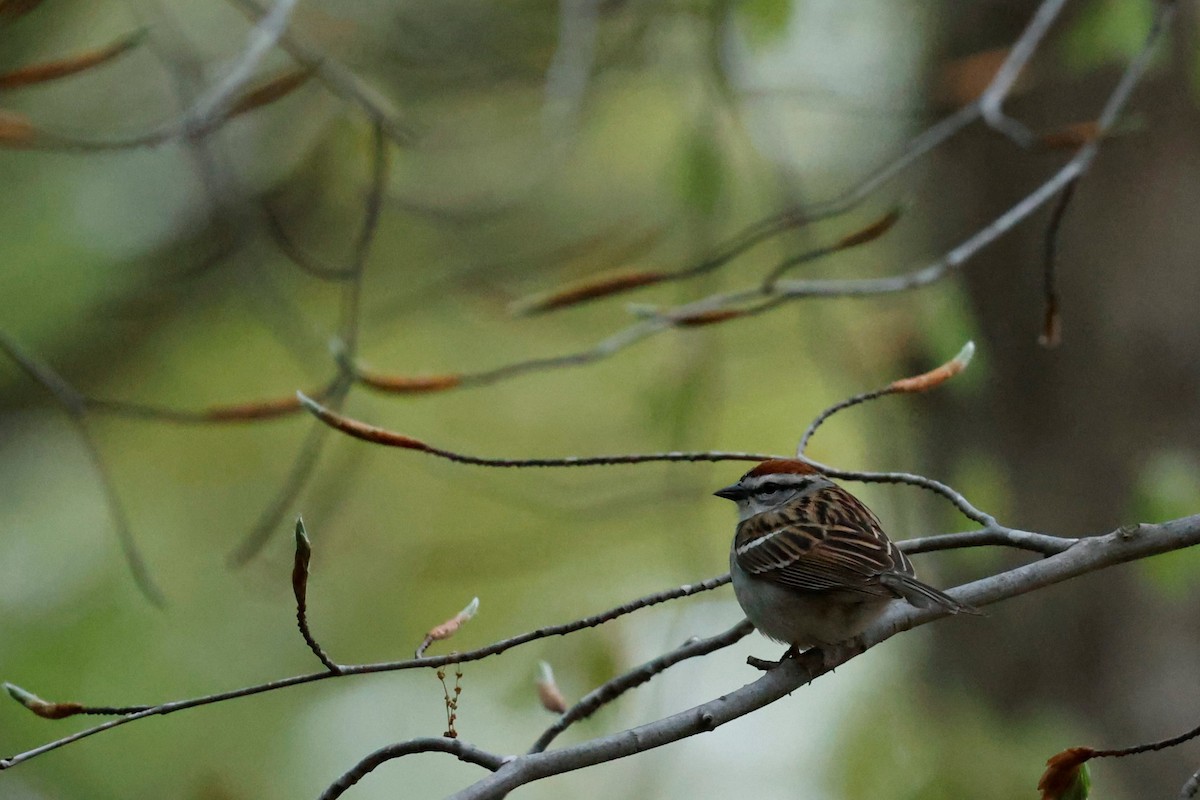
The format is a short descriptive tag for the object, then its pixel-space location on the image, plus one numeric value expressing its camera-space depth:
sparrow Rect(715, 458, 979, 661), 5.25
